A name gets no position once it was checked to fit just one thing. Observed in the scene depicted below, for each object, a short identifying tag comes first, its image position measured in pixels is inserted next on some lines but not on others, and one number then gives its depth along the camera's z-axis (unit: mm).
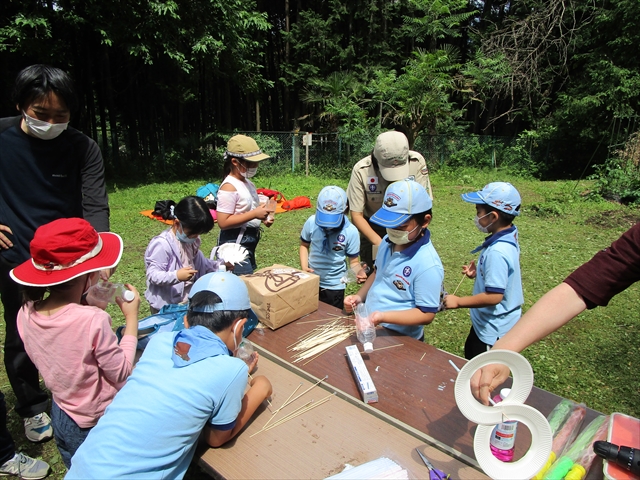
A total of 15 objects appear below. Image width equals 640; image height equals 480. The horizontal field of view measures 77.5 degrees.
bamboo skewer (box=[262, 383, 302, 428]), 1897
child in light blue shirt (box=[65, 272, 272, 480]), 1562
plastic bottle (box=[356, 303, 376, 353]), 2422
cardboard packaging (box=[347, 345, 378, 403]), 1951
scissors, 1542
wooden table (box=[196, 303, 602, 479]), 1748
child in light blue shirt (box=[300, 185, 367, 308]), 3609
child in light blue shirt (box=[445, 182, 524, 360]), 2697
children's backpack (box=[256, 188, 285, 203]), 11134
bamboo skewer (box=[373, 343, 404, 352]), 2412
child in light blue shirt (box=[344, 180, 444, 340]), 2488
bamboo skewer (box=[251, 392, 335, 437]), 1859
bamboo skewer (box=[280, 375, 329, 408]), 2008
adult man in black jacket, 2369
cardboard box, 2631
